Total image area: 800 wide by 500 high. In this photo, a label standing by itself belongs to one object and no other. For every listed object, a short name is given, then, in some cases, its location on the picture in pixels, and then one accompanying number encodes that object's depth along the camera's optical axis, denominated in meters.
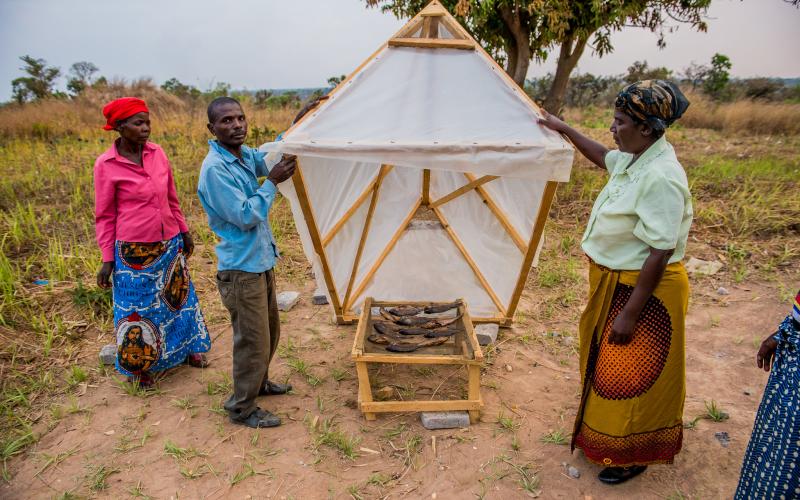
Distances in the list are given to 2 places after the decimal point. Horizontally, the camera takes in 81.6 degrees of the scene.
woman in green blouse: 1.81
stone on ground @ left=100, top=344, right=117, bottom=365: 3.32
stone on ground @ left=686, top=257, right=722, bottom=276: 4.52
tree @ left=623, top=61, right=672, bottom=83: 17.60
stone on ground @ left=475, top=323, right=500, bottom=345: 3.55
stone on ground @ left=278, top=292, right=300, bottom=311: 4.09
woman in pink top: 2.68
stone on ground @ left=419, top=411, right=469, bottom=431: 2.71
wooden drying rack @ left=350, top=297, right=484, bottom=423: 2.67
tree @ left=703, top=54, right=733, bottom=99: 17.03
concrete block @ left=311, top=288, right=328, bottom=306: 4.20
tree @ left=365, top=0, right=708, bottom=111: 5.23
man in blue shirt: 2.22
